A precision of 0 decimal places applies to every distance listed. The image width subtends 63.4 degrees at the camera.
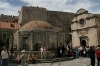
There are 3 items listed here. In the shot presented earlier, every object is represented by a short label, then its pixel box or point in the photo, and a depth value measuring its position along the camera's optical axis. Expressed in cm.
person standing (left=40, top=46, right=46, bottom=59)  678
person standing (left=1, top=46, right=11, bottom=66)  431
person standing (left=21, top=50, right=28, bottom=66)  476
